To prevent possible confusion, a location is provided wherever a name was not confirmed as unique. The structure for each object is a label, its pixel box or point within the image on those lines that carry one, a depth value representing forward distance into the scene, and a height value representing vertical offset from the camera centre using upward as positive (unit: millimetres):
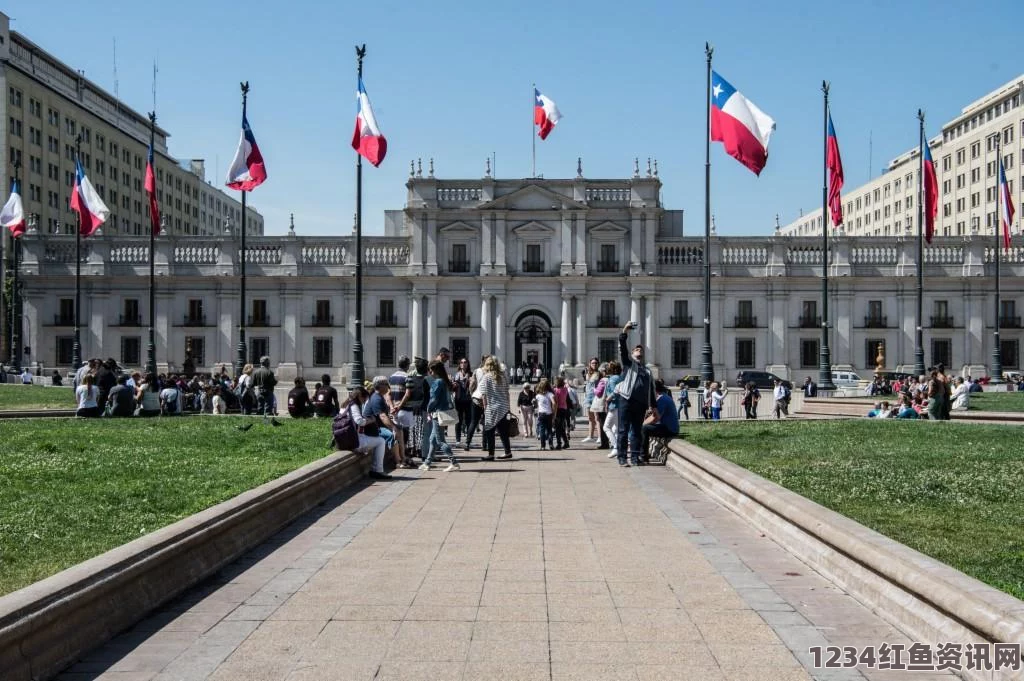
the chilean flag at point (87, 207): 39531 +6144
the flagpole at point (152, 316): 41000 +2198
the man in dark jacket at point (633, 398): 16172 -567
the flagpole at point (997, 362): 52688 -84
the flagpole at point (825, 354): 36562 +274
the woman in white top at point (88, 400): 22984 -768
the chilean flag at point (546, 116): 47125 +11469
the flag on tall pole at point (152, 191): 39688 +6795
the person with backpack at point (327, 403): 23203 -874
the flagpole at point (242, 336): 39581 +1151
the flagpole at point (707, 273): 31312 +2905
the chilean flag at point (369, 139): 28844 +6377
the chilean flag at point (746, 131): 25453 +5747
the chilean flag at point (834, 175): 33184 +6076
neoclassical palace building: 60781 +4345
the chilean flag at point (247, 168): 33344 +6446
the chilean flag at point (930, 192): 37250 +6144
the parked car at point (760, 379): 54156 -916
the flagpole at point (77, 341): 50500 +1254
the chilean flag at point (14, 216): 42031 +6192
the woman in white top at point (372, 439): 15148 -1112
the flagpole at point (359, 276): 29453 +2684
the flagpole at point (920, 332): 41072 +1185
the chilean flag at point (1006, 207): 44844 +6745
